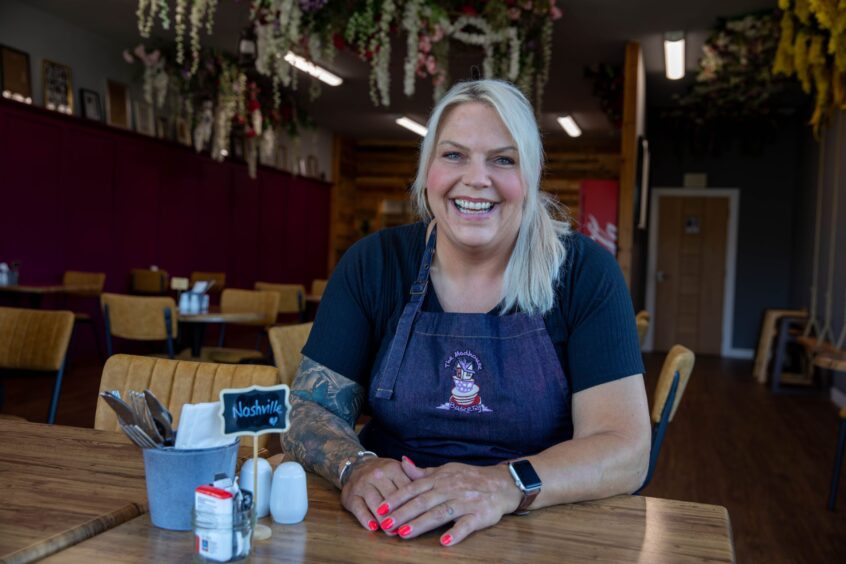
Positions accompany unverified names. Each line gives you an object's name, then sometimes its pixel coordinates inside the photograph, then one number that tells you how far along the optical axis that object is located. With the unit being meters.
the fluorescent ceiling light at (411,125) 12.85
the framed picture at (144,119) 9.12
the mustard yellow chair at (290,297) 7.30
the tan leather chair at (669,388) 2.55
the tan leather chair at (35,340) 2.95
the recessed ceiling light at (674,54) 7.74
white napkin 1.12
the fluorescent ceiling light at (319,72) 8.56
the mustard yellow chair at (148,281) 8.73
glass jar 1.01
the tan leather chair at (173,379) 2.03
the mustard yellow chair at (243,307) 5.45
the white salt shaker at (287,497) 1.17
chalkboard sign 1.09
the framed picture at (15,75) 7.29
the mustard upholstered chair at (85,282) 7.43
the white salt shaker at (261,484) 1.19
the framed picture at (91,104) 8.32
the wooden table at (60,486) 1.09
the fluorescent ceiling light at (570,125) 12.77
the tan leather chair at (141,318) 4.91
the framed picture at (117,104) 8.67
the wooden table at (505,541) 1.06
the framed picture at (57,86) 7.80
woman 1.51
